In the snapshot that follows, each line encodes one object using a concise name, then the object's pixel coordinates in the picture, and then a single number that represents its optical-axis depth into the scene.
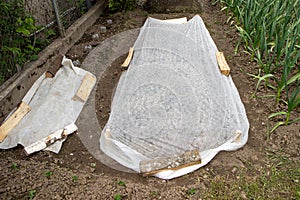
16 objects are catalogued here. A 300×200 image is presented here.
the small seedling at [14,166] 1.82
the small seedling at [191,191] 1.64
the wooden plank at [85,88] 2.36
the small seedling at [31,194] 1.62
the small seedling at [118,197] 1.61
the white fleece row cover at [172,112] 1.83
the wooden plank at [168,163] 1.73
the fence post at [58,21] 2.87
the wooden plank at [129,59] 2.51
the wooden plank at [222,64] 2.34
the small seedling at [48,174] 1.75
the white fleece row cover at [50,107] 2.03
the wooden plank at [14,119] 2.03
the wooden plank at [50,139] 1.94
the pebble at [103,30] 3.47
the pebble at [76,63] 2.79
